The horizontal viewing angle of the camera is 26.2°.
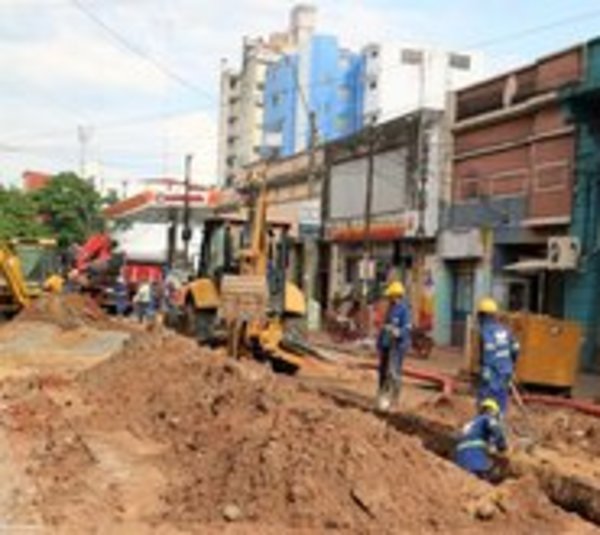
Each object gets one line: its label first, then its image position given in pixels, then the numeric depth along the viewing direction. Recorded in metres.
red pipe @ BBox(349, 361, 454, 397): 21.00
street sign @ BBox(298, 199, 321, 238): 49.56
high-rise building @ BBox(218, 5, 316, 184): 109.56
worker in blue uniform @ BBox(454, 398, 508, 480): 11.85
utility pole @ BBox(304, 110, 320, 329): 50.03
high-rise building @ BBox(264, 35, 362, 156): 98.81
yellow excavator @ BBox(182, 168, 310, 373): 21.47
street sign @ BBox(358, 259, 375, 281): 40.69
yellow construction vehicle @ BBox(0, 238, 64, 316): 31.16
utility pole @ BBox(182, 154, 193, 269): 26.96
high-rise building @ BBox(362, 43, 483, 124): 92.81
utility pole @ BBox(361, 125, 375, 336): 40.84
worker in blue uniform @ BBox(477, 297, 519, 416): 13.88
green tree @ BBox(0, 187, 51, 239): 80.31
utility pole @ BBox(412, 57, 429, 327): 39.47
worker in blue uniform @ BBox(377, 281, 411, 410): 17.44
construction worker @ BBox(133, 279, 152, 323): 41.09
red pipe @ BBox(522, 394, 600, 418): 18.11
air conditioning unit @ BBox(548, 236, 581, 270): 30.14
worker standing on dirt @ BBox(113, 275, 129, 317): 42.88
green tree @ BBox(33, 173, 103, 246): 85.88
